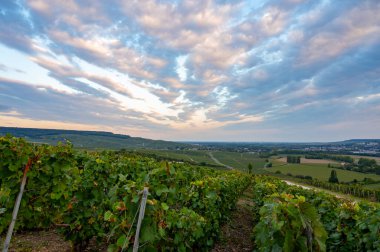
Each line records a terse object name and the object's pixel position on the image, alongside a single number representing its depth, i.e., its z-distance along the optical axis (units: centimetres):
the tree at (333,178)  7350
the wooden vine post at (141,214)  270
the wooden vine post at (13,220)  336
